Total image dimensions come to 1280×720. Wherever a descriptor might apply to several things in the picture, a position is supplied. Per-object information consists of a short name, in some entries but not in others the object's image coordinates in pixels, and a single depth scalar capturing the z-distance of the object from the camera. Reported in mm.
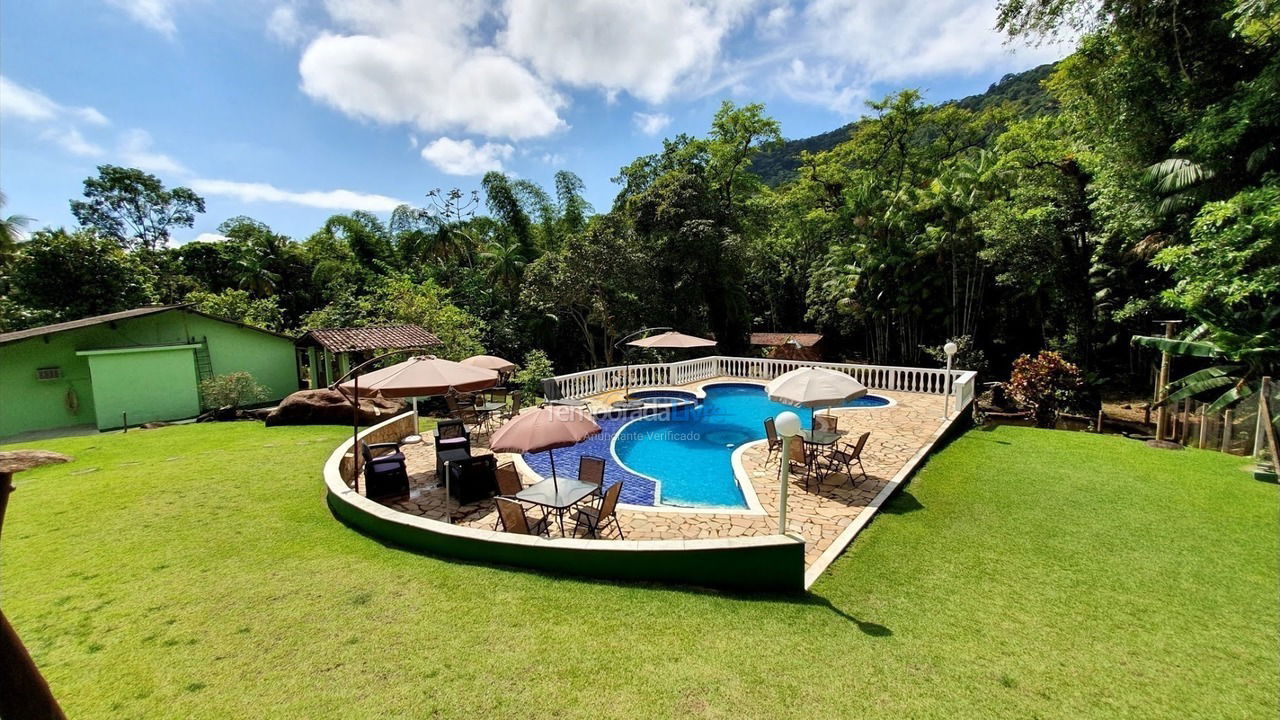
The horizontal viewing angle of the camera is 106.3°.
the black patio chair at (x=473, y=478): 8070
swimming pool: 9359
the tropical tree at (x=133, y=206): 39438
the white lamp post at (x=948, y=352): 12828
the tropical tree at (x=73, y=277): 20969
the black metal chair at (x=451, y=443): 8977
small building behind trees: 26406
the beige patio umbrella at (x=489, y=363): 12375
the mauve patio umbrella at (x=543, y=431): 6363
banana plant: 9477
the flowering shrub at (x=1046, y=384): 14891
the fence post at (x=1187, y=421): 11047
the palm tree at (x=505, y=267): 30625
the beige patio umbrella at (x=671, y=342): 16234
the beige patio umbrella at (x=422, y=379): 8094
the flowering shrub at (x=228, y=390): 17219
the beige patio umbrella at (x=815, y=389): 8227
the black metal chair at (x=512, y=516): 6543
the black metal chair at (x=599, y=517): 6918
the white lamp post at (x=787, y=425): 5293
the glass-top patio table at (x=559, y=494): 6801
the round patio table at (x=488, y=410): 13242
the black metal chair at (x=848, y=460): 8875
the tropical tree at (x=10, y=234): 21297
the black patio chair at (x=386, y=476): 8086
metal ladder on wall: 17688
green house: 15352
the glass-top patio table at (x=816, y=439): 9155
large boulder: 14258
